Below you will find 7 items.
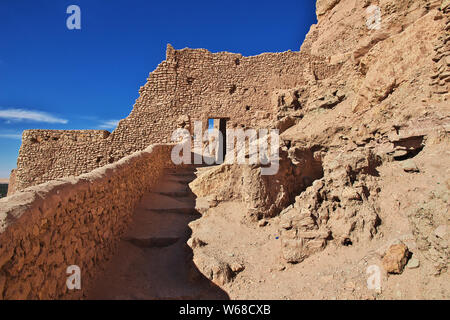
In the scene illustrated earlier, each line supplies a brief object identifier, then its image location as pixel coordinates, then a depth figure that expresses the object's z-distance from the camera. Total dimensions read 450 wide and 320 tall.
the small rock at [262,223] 5.21
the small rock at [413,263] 3.09
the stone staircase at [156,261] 3.70
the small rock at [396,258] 3.17
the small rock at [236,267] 4.12
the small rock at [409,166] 4.35
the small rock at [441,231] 2.96
